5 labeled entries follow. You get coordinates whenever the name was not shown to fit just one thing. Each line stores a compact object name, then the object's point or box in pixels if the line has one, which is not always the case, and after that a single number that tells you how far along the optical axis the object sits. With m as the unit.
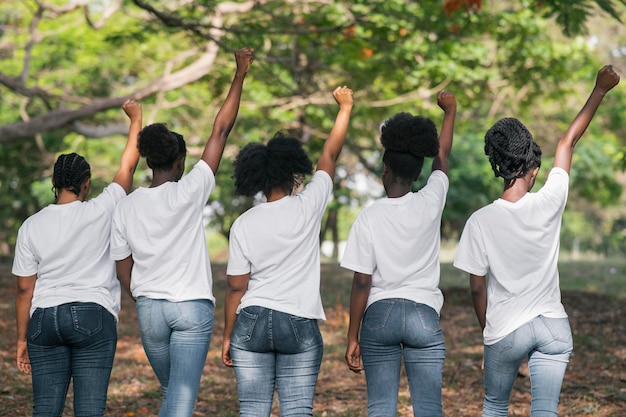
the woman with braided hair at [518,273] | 8.00
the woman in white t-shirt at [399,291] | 8.26
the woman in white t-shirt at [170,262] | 8.34
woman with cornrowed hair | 8.55
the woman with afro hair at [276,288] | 8.06
